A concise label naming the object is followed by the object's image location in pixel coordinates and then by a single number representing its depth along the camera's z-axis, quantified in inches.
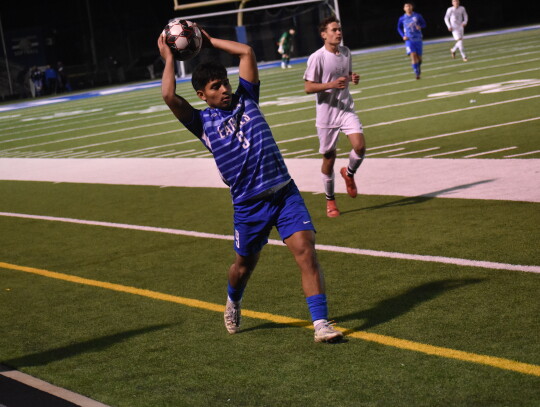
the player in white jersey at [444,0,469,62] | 1222.9
